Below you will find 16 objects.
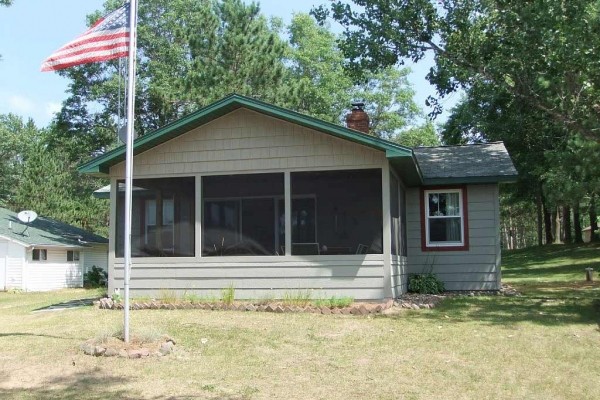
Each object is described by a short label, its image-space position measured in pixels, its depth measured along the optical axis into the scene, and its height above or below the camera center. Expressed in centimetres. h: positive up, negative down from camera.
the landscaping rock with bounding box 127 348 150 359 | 734 -146
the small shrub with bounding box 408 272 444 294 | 1359 -124
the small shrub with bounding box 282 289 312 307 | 1080 -121
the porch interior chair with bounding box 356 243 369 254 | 1123 -31
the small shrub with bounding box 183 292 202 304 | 1126 -122
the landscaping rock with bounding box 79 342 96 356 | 751 -143
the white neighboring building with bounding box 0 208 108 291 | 2402 -74
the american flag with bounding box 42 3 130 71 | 828 +267
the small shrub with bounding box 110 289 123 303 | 1181 -122
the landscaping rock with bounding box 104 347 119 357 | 742 -147
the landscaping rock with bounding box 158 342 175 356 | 756 -146
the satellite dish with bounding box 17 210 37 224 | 2506 +90
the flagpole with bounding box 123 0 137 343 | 798 +136
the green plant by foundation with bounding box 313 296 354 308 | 1060 -126
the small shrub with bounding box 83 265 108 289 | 2648 -192
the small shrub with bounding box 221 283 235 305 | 1114 -116
